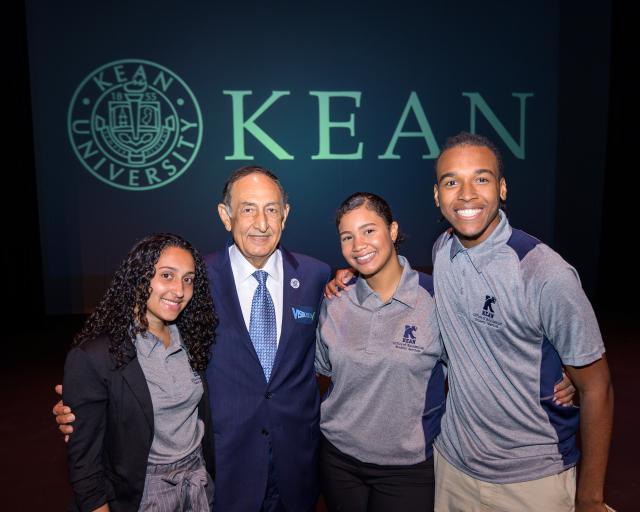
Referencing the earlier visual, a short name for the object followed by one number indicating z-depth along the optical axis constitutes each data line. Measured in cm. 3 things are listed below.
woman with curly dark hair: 150
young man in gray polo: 142
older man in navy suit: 181
